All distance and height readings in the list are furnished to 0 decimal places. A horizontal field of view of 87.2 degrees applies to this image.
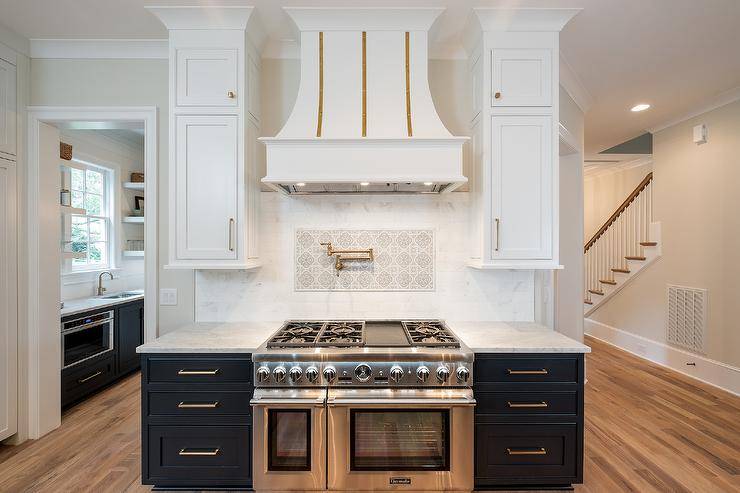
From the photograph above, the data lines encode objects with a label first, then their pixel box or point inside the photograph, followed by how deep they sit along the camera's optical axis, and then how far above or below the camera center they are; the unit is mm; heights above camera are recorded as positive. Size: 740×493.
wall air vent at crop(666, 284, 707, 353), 4051 -776
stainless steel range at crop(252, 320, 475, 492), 2027 -921
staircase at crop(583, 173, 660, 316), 4984 -29
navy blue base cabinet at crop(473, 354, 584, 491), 2094 -951
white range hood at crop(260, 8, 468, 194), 2197 +791
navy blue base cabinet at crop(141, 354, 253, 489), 2094 -924
